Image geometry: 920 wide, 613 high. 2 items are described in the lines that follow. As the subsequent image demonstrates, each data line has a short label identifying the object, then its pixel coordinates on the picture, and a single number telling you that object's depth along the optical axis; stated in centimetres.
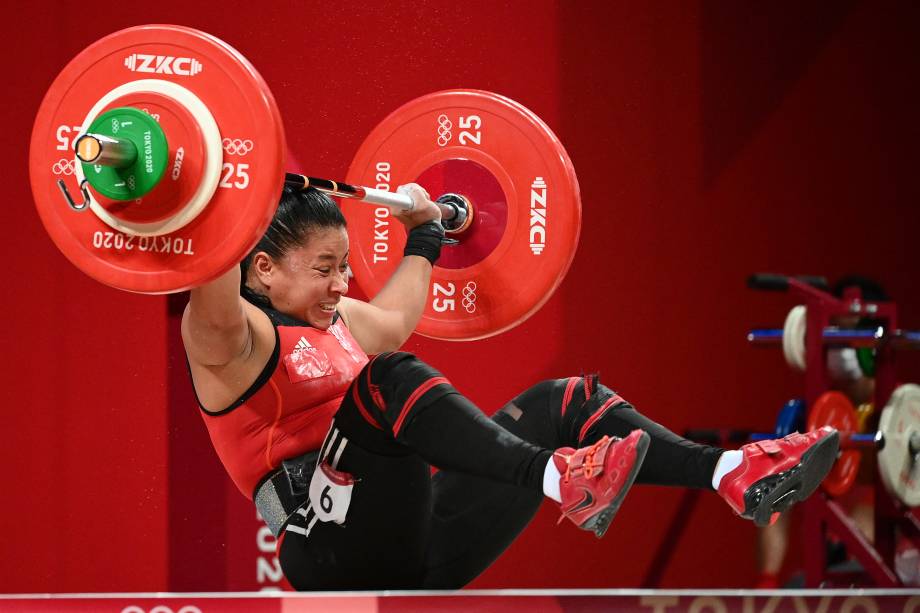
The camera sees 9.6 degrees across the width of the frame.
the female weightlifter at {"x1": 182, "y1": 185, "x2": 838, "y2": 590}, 883
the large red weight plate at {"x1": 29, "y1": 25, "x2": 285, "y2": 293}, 894
